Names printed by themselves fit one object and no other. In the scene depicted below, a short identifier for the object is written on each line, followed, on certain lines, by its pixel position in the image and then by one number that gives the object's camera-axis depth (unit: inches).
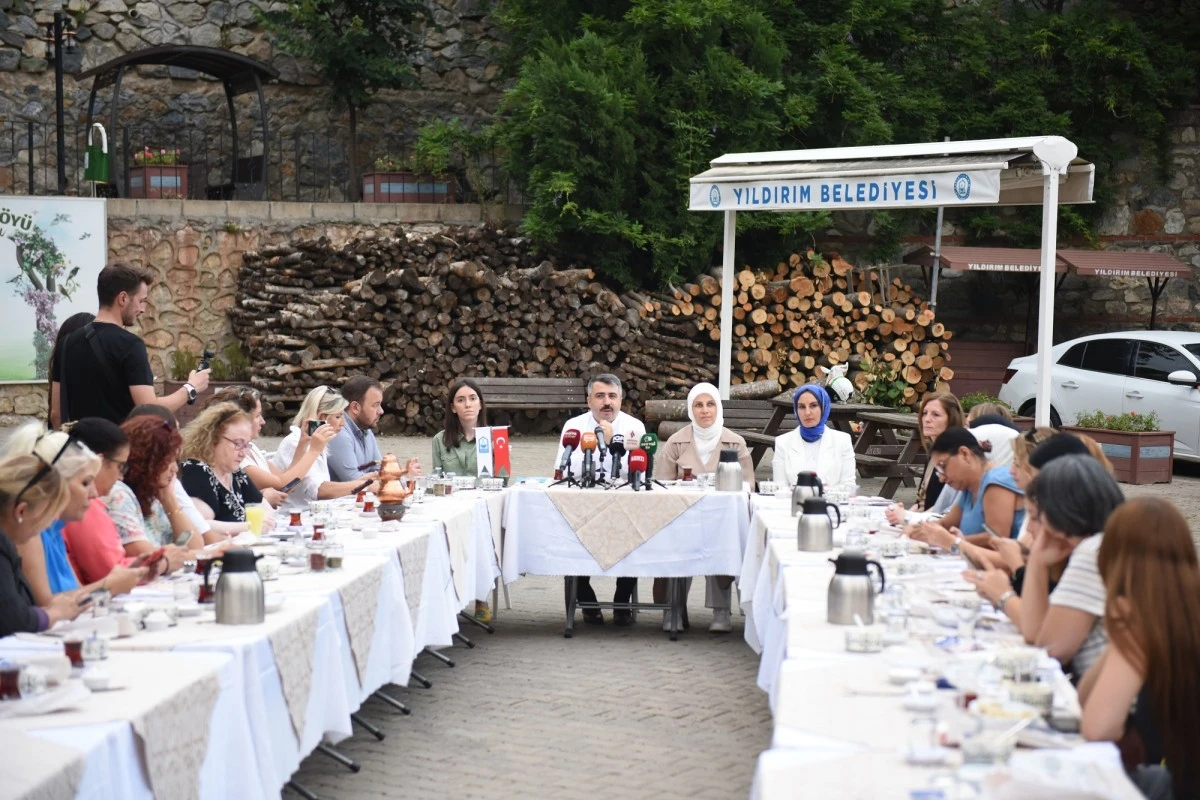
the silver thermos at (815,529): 235.5
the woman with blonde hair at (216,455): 250.1
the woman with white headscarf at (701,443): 332.8
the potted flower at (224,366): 642.8
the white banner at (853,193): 403.2
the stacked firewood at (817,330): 631.2
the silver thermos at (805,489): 278.2
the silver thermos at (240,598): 165.6
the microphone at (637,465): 309.4
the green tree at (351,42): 740.6
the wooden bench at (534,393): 612.7
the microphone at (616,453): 318.0
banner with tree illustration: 611.2
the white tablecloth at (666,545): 302.8
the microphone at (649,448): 315.6
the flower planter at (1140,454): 509.0
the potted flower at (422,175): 716.7
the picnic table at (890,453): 467.5
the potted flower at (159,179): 676.7
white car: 543.8
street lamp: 653.3
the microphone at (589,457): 314.0
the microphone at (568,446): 324.2
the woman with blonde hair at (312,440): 293.7
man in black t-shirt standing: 261.6
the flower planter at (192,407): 590.0
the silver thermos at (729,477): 309.7
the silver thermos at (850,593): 174.6
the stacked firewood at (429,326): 622.8
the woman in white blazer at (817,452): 330.3
